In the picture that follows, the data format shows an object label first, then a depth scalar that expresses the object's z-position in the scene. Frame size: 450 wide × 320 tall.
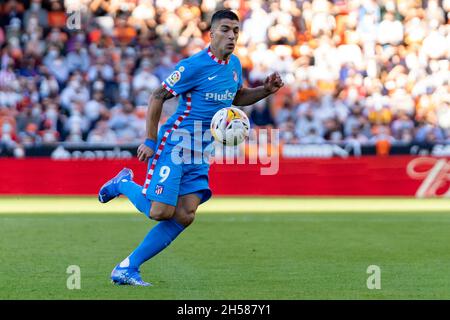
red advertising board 42.16
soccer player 17.30
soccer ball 17.34
